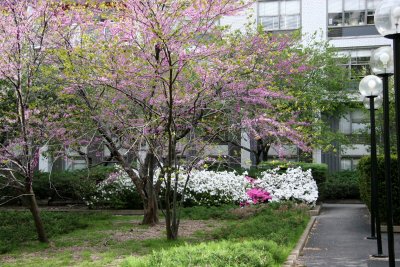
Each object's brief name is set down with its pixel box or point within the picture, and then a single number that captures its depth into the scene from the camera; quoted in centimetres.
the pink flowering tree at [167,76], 1096
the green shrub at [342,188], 2566
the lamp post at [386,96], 699
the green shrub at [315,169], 2075
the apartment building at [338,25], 3086
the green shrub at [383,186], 1314
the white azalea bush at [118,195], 1998
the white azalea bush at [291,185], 1919
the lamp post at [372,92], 1076
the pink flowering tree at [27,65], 1157
